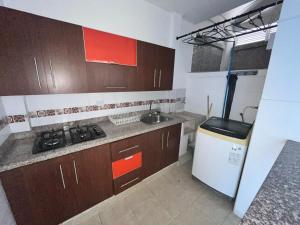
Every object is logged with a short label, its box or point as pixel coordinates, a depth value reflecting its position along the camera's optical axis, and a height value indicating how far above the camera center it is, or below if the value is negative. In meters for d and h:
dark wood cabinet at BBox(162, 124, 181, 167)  1.92 -0.93
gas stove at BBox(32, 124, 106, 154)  1.09 -0.53
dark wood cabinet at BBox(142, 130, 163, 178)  1.69 -0.94
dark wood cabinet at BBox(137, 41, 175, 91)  1.62 +0.27
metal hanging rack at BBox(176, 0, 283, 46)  1.86 +0.92
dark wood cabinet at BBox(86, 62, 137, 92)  1.31 +0.08
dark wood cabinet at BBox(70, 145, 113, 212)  1.19 -0.92
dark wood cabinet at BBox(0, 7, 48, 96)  0.91 +0.21
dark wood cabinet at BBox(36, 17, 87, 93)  1.04 +0.25
